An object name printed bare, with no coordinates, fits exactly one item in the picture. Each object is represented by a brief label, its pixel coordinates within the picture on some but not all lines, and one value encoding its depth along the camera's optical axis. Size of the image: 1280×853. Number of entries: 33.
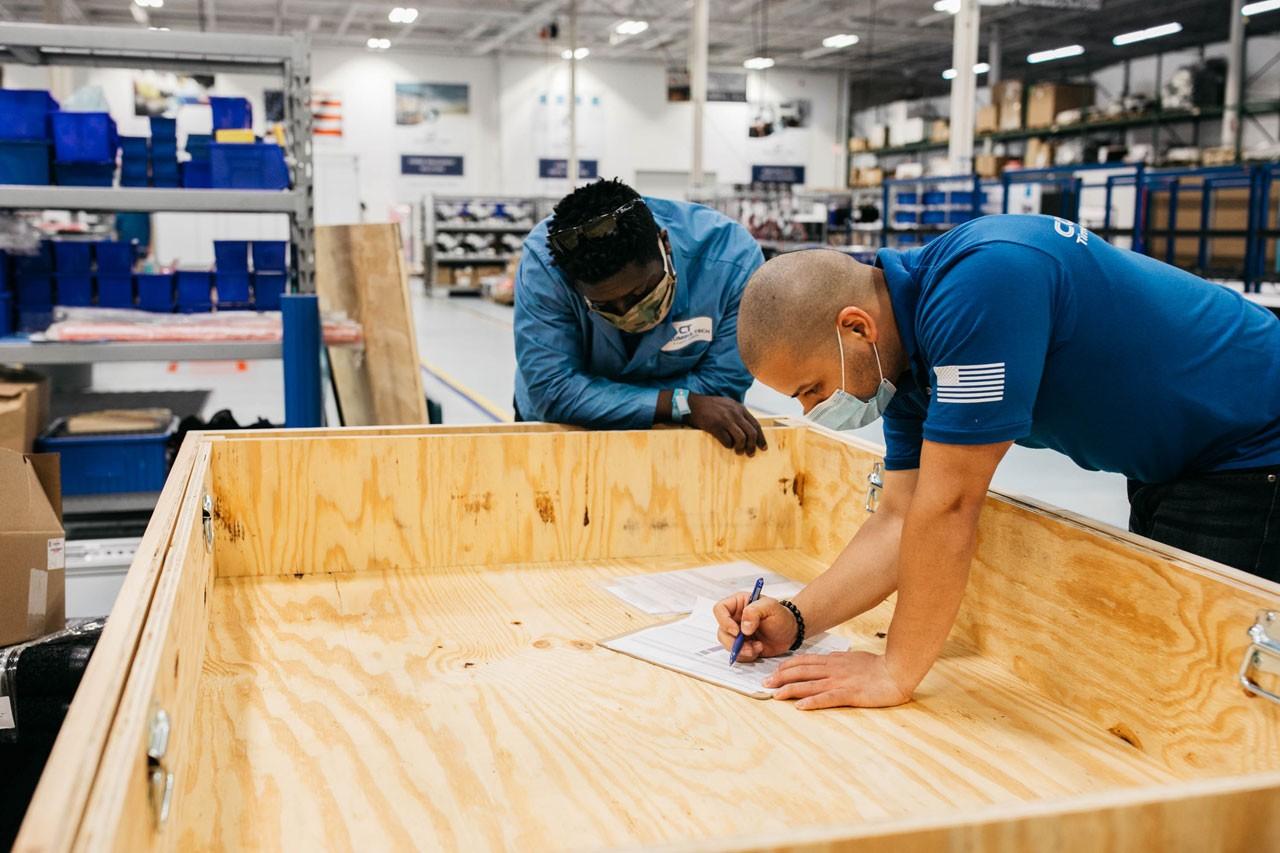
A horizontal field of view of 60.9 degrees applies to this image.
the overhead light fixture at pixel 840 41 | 21.27
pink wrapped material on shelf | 4.05
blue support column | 3.82
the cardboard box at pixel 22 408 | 3.83
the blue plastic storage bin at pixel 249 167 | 4.06
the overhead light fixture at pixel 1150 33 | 17.06
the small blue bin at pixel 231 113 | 4.22
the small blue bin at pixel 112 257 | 4.39
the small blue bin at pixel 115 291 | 4.42
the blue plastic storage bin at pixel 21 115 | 3.99
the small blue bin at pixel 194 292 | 4.40
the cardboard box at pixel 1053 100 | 17.70
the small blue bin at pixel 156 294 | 4.44
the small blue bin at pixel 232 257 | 4.39
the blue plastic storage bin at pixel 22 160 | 4.00
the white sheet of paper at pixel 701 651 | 1.63
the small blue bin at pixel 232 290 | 4.43
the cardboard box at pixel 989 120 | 18.61
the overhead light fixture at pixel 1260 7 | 14.68
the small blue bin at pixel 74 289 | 4.43
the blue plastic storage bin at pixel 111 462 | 4.29
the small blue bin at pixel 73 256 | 4.40
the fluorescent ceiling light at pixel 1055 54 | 19.66
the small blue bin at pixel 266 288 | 4.50
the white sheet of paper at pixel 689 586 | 1.97
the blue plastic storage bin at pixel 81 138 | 4.05
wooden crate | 0.87
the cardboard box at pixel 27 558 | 2.04
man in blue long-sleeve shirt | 2.30
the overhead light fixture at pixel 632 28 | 19.67
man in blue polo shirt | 1.34
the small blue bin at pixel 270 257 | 4.48
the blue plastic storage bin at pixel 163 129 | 4.11
